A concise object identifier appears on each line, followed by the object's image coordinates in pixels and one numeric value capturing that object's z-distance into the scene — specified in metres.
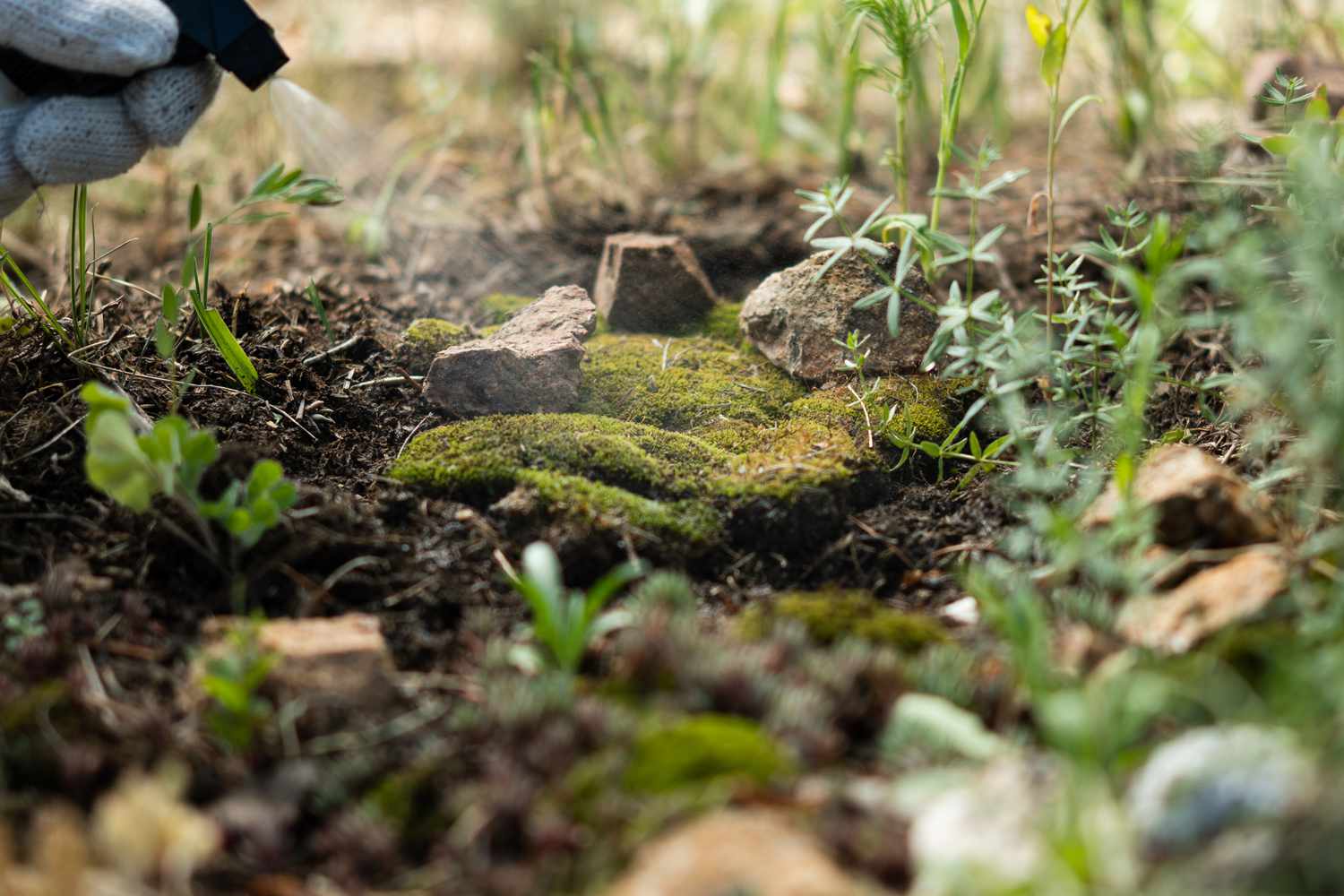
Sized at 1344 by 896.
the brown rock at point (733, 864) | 1.26
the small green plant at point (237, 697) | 1.51
